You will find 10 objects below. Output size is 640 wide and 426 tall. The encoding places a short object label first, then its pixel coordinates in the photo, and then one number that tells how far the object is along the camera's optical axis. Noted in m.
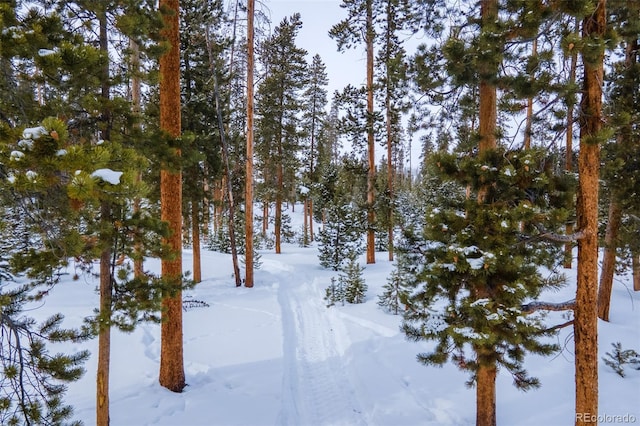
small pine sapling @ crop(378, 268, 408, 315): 9.73
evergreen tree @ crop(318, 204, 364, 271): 16.89
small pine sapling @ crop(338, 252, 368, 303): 11.24
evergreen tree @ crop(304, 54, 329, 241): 24.16
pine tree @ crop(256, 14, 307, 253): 19.47
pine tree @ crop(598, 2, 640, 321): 7.71
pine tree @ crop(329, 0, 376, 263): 15.02
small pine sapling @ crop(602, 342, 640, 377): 6.59
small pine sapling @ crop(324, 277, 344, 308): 11.15
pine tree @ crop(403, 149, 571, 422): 3.76
